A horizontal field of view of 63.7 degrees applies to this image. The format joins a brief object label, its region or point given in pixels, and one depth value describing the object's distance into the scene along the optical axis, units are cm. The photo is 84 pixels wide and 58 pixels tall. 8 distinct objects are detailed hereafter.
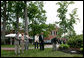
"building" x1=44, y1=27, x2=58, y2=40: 2687
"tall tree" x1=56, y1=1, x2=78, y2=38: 1369
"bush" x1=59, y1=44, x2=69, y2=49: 659
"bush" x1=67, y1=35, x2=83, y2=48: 672
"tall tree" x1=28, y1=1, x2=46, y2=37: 1760
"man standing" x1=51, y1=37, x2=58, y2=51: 640
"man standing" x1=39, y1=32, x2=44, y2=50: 680
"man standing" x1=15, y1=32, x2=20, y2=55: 495
